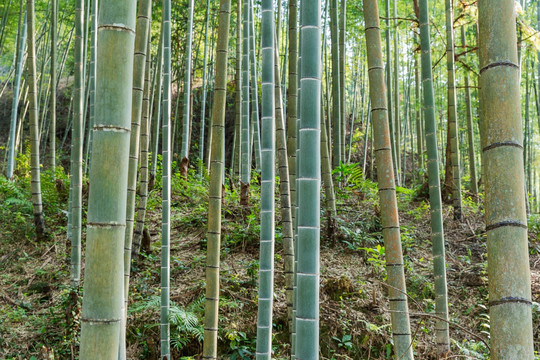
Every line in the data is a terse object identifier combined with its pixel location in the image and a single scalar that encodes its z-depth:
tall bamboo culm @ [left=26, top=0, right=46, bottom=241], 4.77
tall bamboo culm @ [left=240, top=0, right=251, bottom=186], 4.20
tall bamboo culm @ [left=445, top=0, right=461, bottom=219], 5.18
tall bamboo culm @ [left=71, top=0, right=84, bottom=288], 4.00
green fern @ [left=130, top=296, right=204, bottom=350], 3.50
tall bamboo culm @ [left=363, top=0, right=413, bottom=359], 2.26
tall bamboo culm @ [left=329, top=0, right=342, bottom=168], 5.16
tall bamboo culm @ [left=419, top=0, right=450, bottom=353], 3.00
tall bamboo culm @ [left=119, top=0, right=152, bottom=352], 2.45
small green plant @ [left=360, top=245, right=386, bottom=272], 4.18
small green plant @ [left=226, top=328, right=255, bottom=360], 3.55
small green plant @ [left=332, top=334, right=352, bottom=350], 3.58
